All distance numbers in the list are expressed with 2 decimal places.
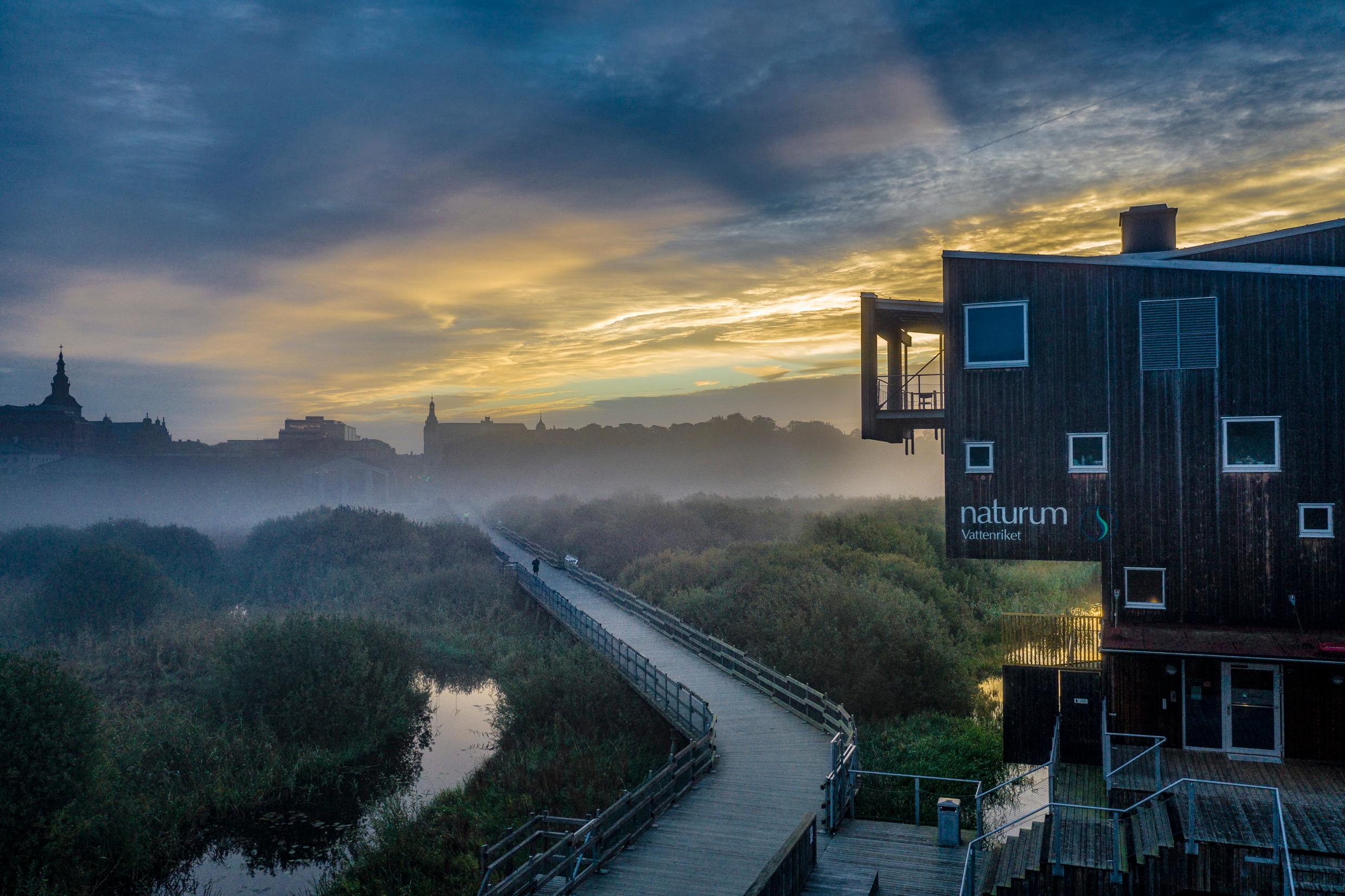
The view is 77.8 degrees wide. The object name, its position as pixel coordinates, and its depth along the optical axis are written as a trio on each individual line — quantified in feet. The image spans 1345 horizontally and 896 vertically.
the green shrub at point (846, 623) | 79.87
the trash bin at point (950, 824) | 43.65
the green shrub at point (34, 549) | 177.58
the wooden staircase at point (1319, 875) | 36.45
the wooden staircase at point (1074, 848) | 39.60
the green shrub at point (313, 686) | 88.12
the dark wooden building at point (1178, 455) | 49.34
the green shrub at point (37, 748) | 56.65
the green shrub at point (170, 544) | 181.37
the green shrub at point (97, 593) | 132.98
